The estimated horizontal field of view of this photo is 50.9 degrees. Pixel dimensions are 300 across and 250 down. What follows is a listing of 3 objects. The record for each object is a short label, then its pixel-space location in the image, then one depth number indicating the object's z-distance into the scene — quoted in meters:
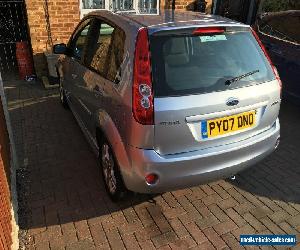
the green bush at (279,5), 11.65
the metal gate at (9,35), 7.97
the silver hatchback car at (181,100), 2.54
